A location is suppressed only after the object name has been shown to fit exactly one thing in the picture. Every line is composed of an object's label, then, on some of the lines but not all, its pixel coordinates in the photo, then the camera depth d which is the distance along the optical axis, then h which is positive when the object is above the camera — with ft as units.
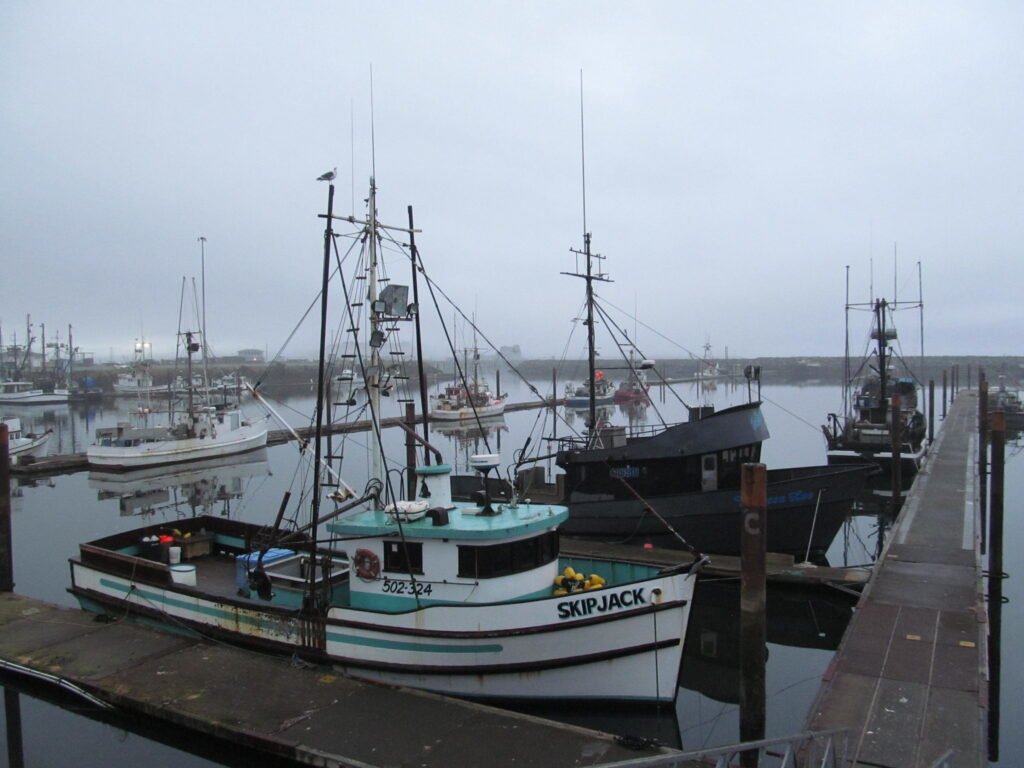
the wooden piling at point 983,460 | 71.36 -10.92
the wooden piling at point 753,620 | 26.04 -9.15
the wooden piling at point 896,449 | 75.41 -8.57
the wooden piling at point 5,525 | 48.80 -10.29
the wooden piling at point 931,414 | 137.90 -8.32
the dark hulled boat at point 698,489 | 57.26 -9.79
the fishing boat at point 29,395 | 270.87 -6.84
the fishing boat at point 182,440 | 127.03 -12.34
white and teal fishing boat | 32.45 -11.47
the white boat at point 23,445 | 131.61 -12.77
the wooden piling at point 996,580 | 37.54 -14.81
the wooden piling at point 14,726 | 33.17 -17.34
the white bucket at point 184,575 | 41.24 -11.66
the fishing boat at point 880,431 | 110.83 -9.49
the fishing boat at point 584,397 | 263.29 -8.68
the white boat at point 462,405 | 216.54 -9.59
